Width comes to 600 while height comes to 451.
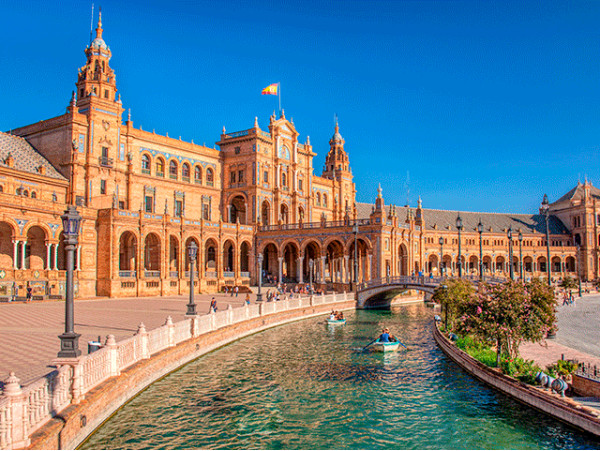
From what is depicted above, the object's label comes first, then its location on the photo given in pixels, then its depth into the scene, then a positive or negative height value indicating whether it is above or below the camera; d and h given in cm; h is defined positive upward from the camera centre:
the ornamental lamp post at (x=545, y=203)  3038 +312
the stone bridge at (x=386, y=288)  4409 -283
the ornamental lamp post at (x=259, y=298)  3482 -270
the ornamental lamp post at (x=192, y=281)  2369 -101
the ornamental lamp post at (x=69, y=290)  1189 -65
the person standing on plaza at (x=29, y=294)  3612 -224
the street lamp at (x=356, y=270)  4544 -122
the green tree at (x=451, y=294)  2707 -213
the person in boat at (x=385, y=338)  2553 -407
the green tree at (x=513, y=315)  1862 -221
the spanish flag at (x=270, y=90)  6062 +2009
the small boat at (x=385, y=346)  2505 -441
